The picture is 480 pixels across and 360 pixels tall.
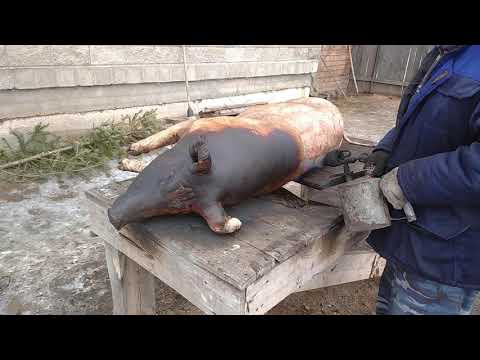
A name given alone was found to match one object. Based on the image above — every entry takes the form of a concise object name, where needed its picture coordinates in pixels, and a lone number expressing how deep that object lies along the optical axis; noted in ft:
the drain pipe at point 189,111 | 15.21
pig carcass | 4.61
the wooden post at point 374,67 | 30.81
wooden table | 4.06
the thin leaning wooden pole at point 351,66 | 29.53
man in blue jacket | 4.13
